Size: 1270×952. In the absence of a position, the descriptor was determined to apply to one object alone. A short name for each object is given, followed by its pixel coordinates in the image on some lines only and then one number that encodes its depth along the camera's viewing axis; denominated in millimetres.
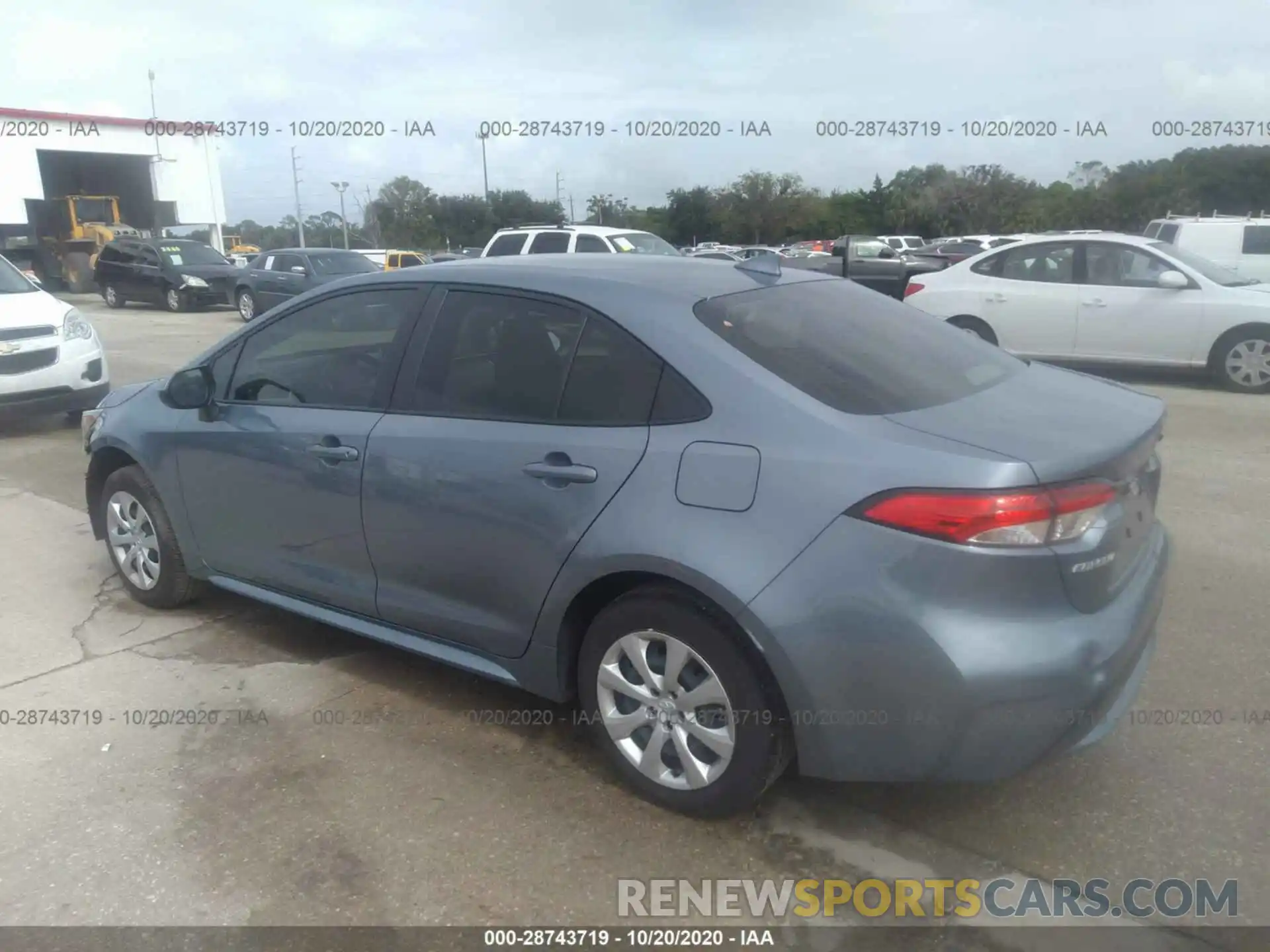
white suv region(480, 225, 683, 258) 14133
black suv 23391
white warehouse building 37125
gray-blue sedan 2646
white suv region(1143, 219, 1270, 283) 13711
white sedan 10055
